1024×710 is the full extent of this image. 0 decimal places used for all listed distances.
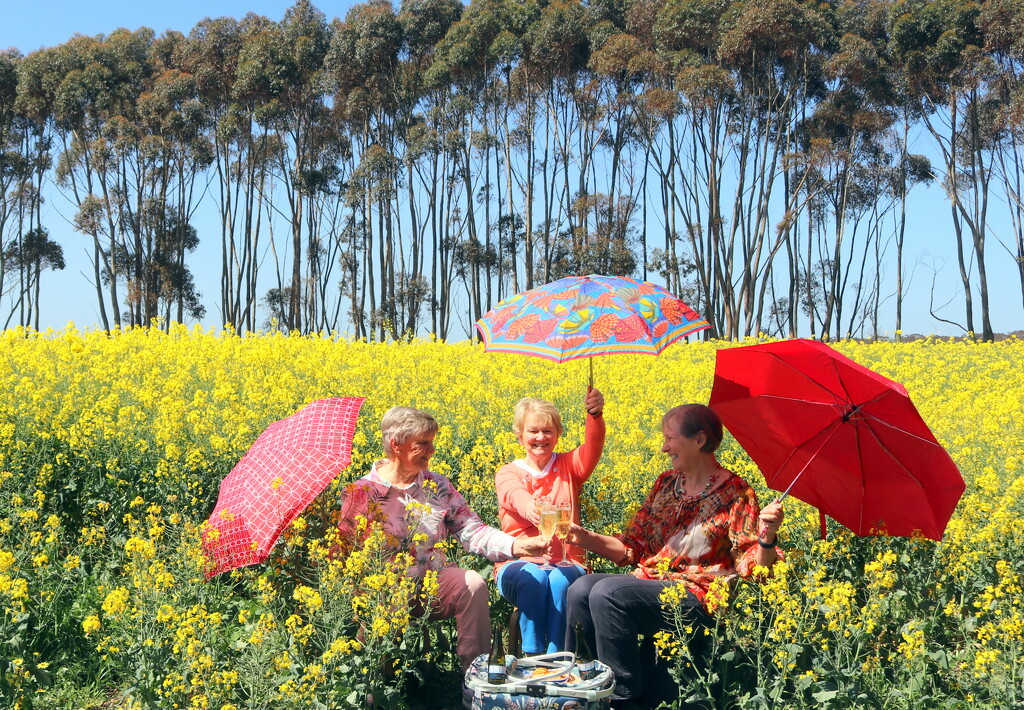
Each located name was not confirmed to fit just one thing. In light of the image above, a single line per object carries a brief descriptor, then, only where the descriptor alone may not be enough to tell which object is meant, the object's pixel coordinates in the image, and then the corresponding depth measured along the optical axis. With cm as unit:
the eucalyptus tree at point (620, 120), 3062
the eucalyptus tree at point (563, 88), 3153
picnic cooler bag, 302
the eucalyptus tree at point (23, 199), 4019
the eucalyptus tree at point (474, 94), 3247
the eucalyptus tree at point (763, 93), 2830
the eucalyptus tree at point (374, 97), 3378
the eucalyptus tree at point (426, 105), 3378
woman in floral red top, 347
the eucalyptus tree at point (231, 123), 3694
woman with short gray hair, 361
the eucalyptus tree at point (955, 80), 2909
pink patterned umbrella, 342
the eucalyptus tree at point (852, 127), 3097
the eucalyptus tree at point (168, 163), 3719
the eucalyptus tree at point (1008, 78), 2753
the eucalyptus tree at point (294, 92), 3547
